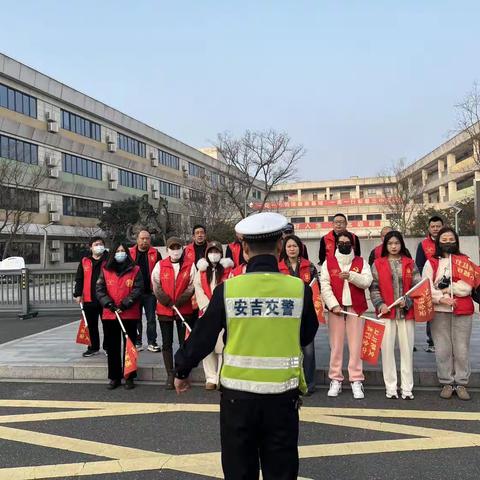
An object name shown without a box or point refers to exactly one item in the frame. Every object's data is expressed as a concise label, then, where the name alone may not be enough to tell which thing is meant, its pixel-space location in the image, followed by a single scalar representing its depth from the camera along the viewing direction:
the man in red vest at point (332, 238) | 6.19
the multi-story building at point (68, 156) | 31.73
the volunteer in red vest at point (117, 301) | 5.71
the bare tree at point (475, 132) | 22.50
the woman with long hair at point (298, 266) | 5.32
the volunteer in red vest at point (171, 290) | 5.63
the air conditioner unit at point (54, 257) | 35.84
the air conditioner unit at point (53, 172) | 34.66
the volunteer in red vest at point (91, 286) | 6.82
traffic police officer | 2.23
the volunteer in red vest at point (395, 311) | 5.18
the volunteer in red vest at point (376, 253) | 5.48
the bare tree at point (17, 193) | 26.50
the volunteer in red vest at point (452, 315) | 5.10
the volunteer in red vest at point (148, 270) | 7.18
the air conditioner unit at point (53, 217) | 35.34
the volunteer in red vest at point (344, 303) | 5.22
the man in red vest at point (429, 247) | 6.59
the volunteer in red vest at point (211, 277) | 5.44
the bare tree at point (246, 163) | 38.06
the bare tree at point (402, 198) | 41.41
